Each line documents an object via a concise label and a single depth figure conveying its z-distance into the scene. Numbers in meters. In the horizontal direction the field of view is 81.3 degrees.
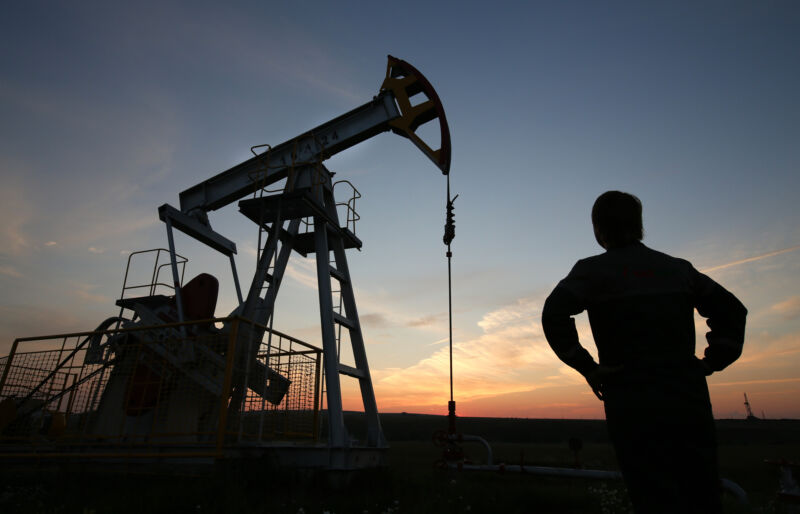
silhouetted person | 1.64
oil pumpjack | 6.87
